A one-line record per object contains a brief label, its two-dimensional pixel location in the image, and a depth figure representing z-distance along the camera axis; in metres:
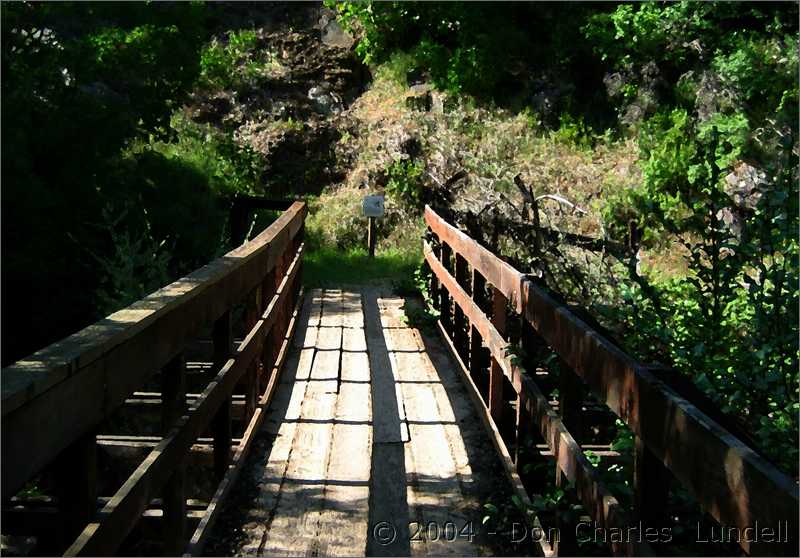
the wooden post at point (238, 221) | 11.73
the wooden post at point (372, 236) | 17.20
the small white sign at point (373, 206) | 16.84
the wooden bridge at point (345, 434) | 2.15
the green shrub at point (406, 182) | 19.67
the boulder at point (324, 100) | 24.11
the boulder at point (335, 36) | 26.14
